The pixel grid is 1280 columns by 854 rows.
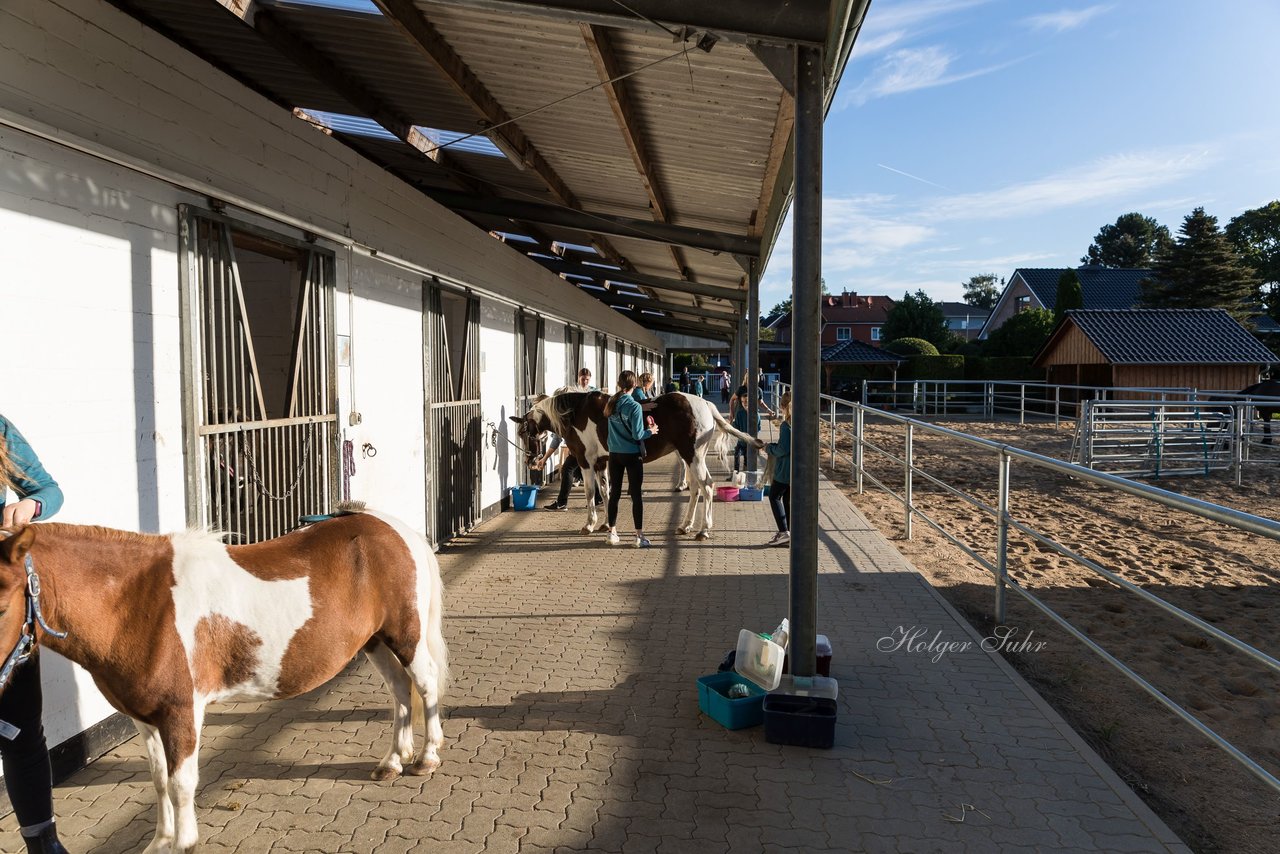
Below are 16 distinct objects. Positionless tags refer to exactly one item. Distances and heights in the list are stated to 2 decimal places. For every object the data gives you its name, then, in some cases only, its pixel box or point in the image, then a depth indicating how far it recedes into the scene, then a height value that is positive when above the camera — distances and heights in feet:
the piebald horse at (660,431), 29.07 -1.82
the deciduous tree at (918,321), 156.76 +11.94
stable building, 11.03 +3.68
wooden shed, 82.99 +3.47
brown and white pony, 7.94 -2.61
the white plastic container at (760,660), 12.84 -4.45
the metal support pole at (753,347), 33.09 +1.60
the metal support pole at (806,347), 12.39 +0.55
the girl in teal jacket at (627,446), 24.88 -1.99
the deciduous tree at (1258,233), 185.68 +36.36
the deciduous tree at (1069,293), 118.07 +13.02
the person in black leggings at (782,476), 24.62 -2.87
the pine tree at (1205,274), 132.87 +18.05
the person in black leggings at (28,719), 8.18 -3.43
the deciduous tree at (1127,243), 250.78 +45.89
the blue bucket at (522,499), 34.14 -4.90
